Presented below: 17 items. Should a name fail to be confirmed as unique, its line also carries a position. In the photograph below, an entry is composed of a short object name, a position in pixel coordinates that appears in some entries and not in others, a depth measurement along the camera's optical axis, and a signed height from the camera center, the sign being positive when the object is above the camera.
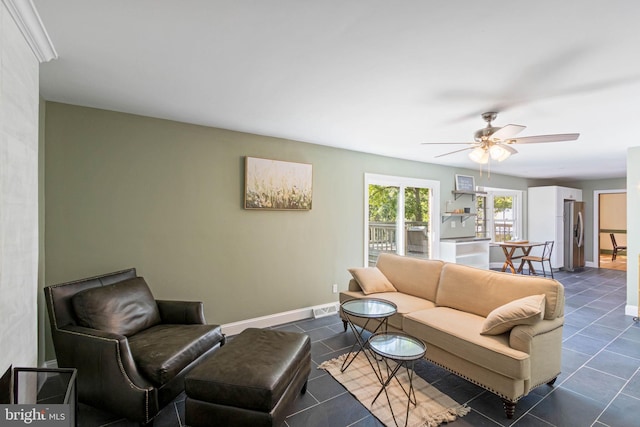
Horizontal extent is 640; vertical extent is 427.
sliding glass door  4.82 -0.01
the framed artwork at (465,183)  5.96 +0.66
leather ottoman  1.69 -1.01
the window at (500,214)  7.11 +0.03
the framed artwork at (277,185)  3.53 +0.38
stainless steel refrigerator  7.45 -0.52
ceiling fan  2.63 +0.69
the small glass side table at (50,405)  1.18 -0.80
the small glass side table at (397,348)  1.95 -0.94
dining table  6.16 -0.73
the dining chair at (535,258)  6.17 -0.89
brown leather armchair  1.86 -0.92
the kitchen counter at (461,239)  5.60 -0.46
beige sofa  2.04 -0.90
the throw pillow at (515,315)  2.06 -0.71
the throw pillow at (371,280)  3.45 -0.77
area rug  2.00 -1.36
